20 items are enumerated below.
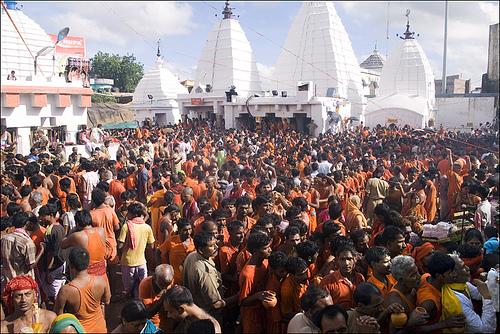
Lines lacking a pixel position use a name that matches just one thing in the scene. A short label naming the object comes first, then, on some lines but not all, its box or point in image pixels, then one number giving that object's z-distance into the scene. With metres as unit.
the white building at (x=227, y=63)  28.34
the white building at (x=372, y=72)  42.66
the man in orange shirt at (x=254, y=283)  3.71
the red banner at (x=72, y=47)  30.78
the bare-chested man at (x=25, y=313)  3.20
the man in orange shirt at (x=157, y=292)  3.54
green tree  46.66
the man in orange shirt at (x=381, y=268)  3.61
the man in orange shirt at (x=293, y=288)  3.52
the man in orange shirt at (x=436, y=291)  2.98
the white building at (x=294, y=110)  21.78
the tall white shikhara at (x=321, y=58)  28.81
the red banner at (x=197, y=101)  25.55
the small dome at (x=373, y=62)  52.93
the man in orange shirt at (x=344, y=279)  3.45
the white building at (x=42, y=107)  14.25
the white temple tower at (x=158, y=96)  31.41
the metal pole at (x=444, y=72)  32.00
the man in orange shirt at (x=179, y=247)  4.53
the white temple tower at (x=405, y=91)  29.27
